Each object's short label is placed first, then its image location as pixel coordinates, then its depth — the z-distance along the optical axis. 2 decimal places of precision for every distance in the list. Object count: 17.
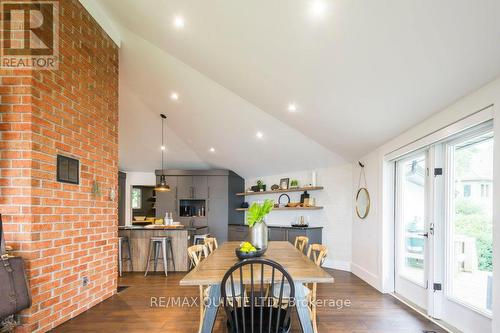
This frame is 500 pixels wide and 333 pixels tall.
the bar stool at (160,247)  5.71
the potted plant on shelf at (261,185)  7.85
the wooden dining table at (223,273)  2.22
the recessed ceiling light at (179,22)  3.28
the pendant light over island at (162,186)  6.74
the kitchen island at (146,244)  5.91
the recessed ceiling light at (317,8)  2.34
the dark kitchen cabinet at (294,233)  6.26
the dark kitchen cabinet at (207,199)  8.34
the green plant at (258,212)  2.98
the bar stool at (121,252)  5.80
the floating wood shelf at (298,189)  6.44
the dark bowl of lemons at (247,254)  2.80
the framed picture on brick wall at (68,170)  3.15
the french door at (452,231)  2.82
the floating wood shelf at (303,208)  6.44
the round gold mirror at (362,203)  5.16
